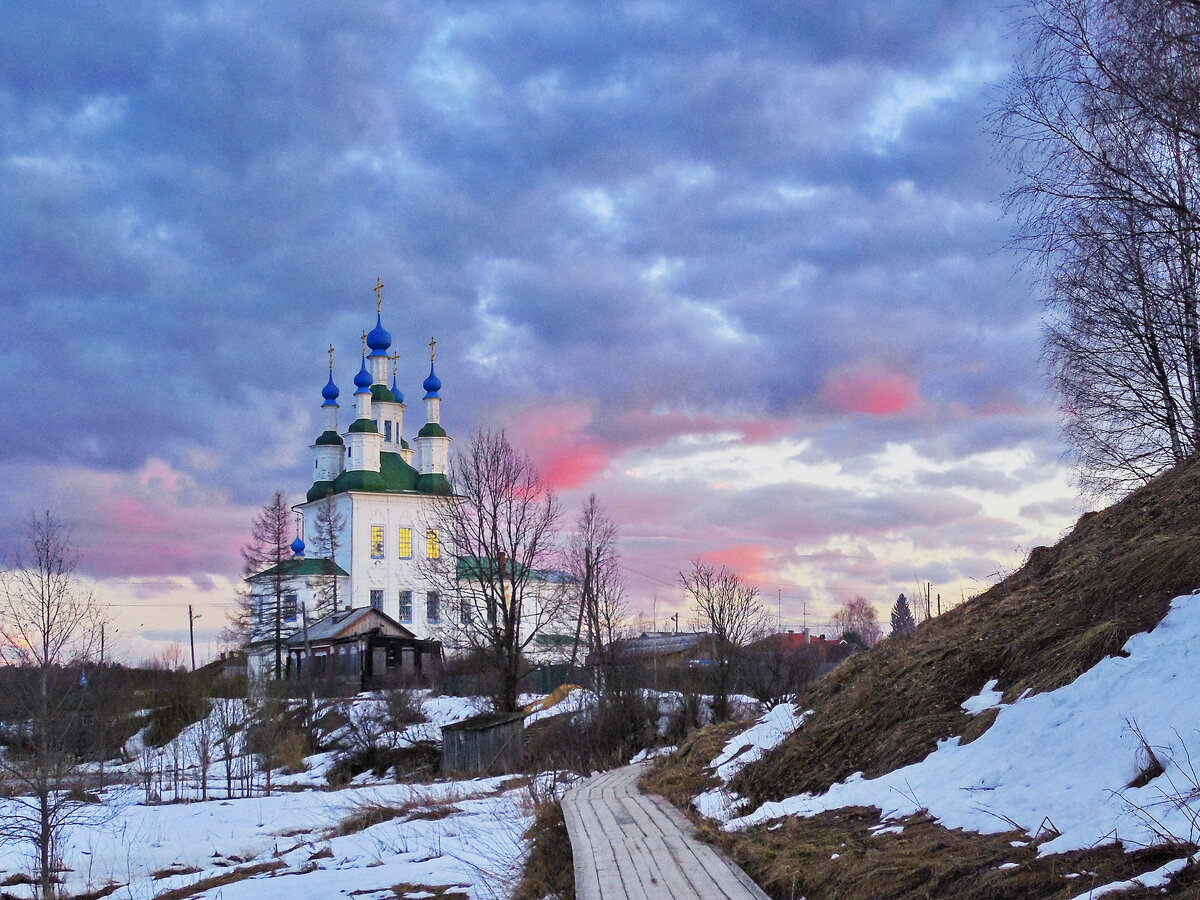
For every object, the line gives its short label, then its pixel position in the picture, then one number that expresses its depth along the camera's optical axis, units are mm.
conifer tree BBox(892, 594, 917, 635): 70625
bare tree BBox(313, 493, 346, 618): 63672
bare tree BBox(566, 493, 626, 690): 43375
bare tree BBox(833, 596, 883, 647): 115025
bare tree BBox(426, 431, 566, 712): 36000
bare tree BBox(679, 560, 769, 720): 28623
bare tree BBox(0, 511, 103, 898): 16984
